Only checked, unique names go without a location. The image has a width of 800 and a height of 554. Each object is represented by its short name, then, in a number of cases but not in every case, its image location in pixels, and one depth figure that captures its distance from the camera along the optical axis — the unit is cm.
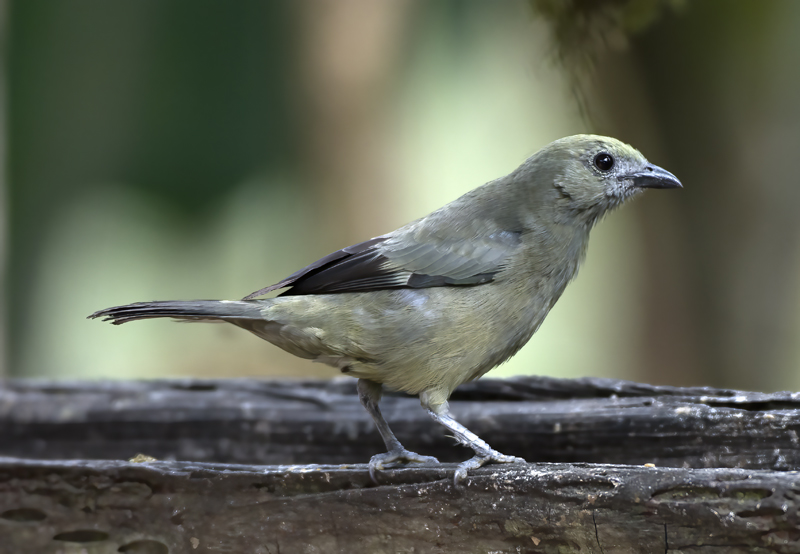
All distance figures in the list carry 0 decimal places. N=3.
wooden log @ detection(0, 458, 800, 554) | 335
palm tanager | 490
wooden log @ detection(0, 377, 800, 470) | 502
